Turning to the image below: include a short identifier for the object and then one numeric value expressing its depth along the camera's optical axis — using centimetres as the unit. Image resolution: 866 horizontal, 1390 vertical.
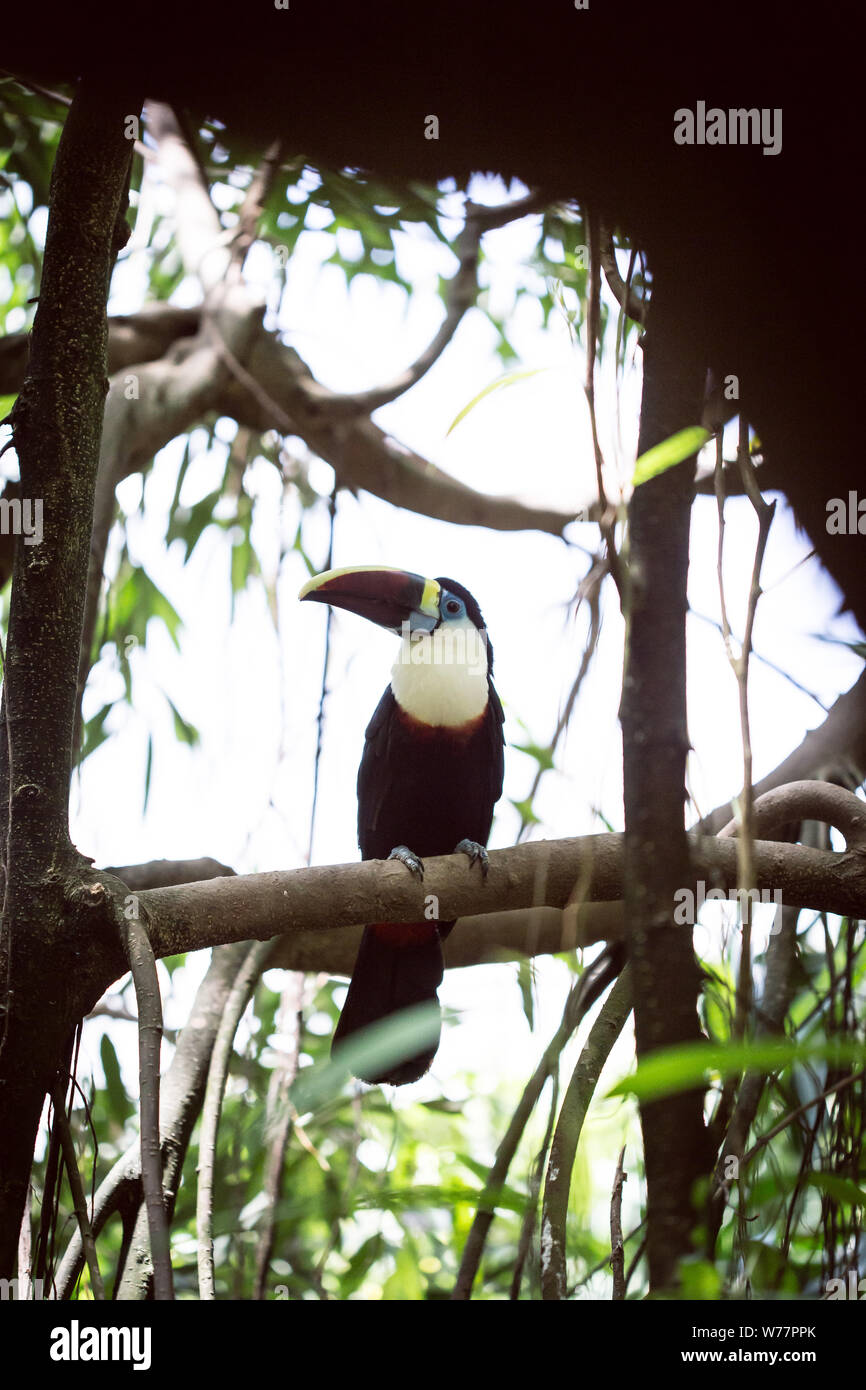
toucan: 263
